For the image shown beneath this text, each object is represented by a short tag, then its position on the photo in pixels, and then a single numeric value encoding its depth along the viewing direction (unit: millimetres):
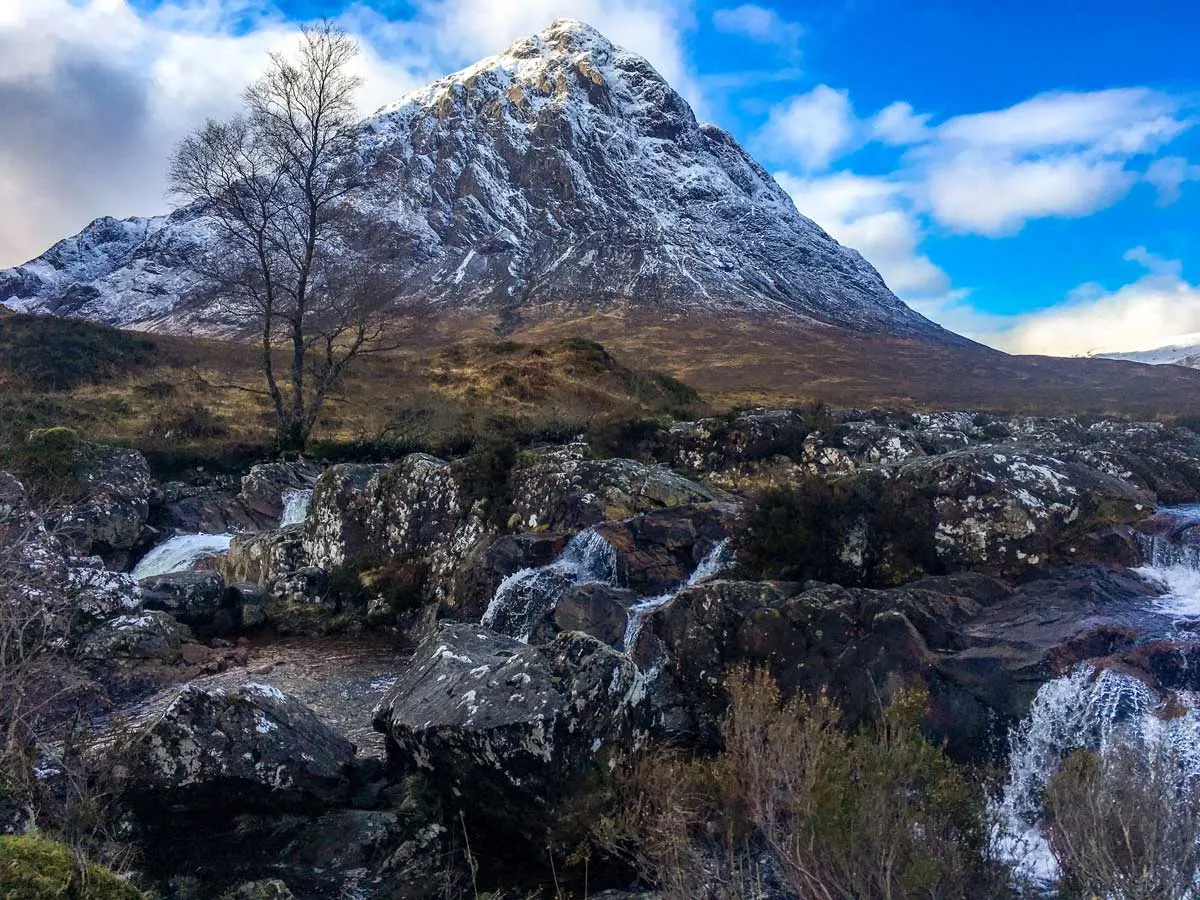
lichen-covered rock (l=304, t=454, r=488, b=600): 16578
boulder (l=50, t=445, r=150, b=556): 19250
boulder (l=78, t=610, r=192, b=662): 12016
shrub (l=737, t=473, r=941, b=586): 11391
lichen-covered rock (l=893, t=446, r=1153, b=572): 10852
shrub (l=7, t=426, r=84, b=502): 18703
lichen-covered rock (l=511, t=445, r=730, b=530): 15258
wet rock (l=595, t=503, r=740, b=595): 13164
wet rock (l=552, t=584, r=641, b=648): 11352
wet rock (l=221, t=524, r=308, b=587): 17859
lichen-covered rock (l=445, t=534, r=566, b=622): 14141
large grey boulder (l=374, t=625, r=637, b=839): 7020
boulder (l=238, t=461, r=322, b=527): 22984
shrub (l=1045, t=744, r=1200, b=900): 4230
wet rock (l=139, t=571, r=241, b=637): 14797
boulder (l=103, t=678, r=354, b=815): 7137
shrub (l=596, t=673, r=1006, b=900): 4770
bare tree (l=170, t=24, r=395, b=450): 25750
